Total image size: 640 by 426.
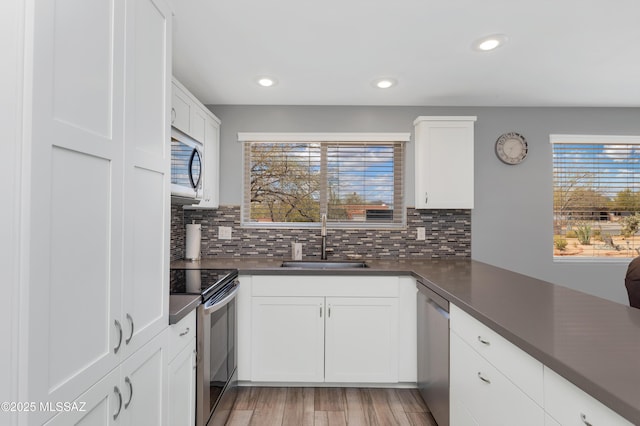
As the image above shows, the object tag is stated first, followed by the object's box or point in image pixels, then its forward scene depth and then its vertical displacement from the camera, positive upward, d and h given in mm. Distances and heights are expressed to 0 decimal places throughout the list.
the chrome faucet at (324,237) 3088 -151
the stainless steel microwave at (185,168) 1991 +323
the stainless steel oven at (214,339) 1793 -704
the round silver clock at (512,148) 3207 +671
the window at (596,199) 3297 +209
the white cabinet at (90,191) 744 +75
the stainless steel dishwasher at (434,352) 1930 -812
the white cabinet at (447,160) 2969 +518
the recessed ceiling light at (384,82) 2625 +1057
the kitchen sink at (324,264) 3026 -385
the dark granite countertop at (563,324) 845 -376
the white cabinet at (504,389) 927 -565
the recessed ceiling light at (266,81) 2590 +1052
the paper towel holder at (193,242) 3021 -197
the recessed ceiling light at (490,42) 1991 +1050
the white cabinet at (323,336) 2566 -860
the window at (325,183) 3279 +353
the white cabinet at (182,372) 1484 -699
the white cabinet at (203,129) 2221 +663
